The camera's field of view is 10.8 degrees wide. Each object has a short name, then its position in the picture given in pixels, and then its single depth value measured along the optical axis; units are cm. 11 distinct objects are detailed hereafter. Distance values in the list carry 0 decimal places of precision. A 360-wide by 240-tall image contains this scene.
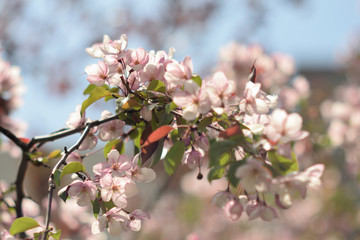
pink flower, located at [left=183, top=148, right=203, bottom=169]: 163
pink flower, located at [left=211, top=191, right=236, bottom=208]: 159
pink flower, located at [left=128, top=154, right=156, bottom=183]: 162
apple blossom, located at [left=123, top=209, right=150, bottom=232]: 162
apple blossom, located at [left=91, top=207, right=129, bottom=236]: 161
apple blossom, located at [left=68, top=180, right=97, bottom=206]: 160
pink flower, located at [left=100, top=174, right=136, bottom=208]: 160
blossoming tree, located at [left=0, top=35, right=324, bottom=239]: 156
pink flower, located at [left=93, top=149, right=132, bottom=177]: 161
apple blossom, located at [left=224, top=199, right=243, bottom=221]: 158
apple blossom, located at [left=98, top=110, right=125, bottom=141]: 166
